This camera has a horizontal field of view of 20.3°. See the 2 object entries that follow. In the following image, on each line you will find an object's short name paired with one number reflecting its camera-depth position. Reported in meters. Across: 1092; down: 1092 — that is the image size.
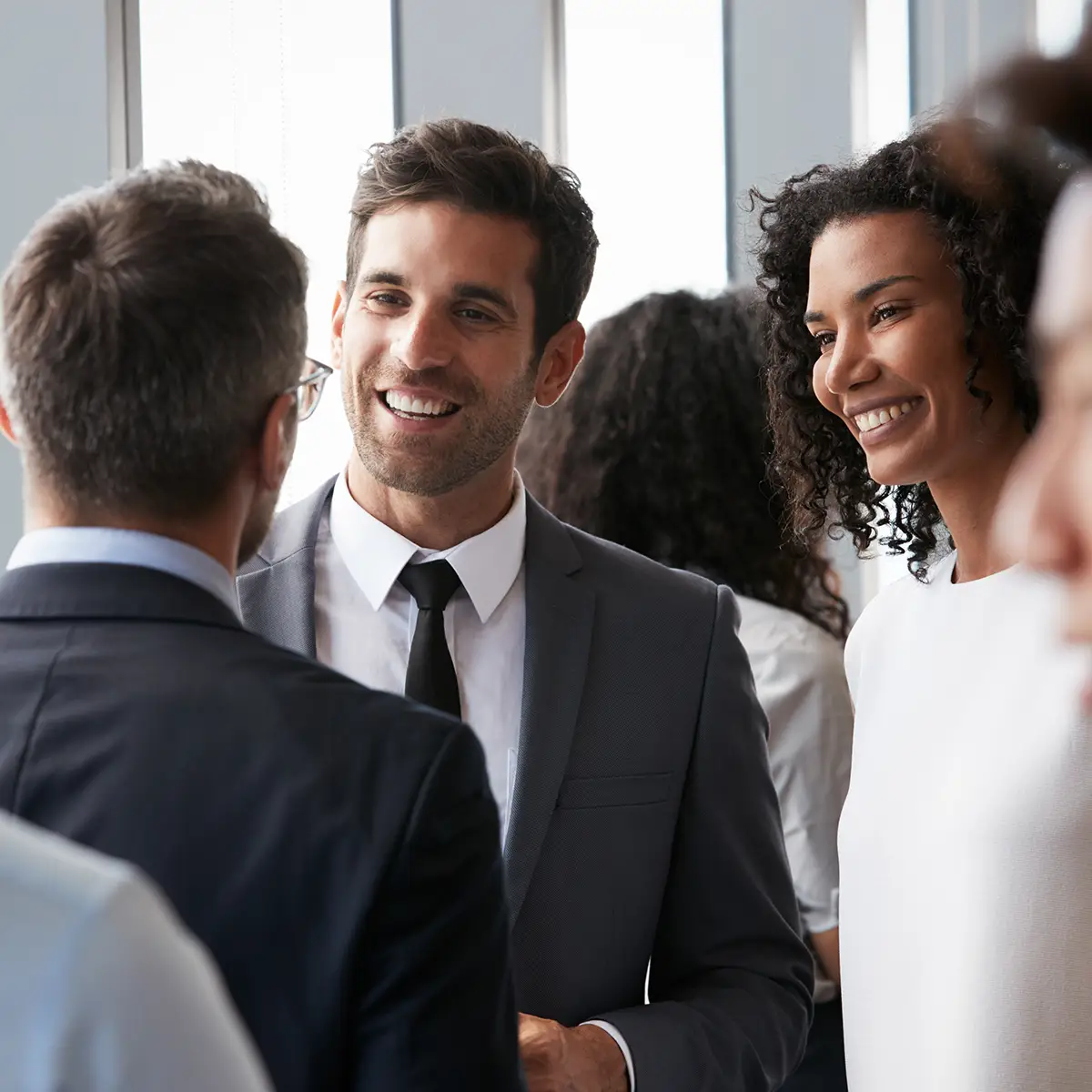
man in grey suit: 1.89
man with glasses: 1.49
